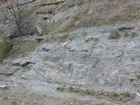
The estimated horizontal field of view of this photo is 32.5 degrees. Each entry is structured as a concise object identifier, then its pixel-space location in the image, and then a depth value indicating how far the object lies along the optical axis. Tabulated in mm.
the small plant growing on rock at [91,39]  10302
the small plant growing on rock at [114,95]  8038
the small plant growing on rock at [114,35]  9812
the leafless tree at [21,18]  15150
